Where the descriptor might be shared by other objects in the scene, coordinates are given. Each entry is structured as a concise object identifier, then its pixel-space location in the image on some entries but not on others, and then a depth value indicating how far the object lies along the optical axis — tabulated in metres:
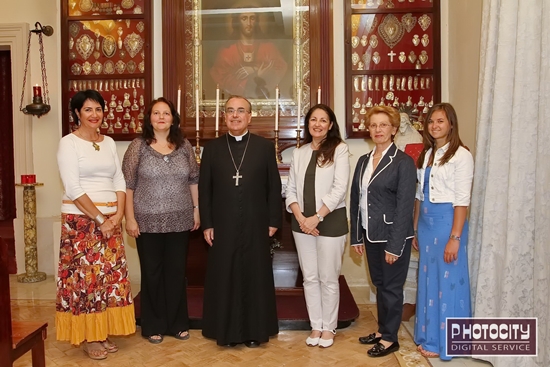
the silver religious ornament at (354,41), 4.63
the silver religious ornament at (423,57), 4.62
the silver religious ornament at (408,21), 4.61
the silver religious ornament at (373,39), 4.62
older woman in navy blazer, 2.99
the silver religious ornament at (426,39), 4.61
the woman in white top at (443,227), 2.93
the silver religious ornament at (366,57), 4.63
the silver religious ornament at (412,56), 4.62
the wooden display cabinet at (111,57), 4.74
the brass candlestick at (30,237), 4.96
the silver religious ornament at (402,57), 4.62
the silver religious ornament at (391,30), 4.61
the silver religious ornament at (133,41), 4.75
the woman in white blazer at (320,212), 3.19
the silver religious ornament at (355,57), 4.64
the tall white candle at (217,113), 4.06
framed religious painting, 4.71
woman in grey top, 3.27
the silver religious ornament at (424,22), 4.61
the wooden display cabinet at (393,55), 4.59
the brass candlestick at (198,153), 4.25
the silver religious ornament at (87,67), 4.79
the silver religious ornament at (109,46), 4.77
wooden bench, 1.96
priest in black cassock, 3.24
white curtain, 2.49
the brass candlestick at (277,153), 4.10
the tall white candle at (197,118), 4.00
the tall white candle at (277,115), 4.01
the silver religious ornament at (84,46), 4.77
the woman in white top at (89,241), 3.01
